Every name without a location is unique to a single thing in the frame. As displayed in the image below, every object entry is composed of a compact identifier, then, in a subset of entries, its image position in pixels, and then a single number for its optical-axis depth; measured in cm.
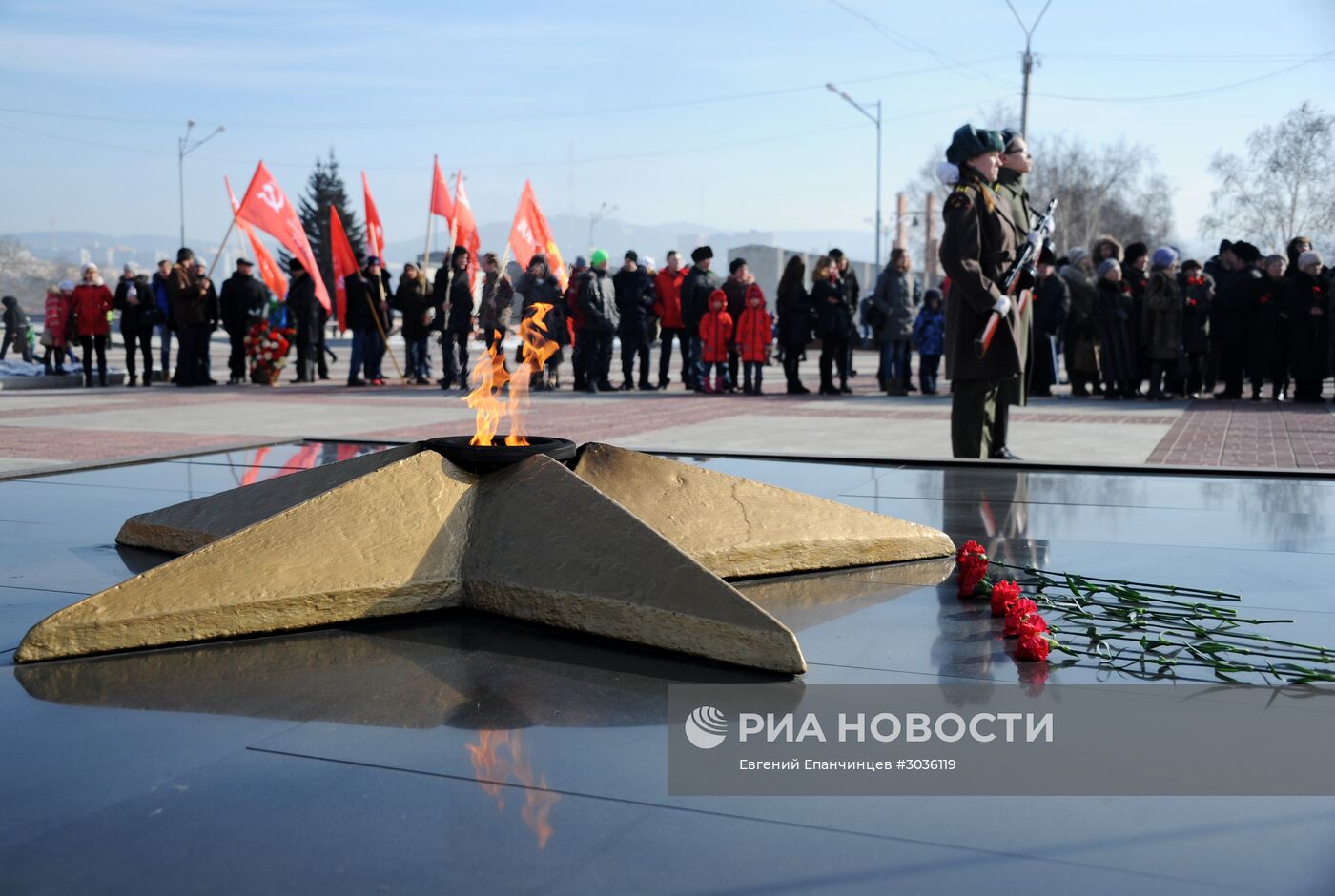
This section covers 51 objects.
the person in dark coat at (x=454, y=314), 1680
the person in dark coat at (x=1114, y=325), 1462
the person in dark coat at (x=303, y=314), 1839
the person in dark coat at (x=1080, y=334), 1507
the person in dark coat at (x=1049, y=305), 1466
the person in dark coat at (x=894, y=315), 1569
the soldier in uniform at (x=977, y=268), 701
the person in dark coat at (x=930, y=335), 1575
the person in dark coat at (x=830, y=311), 1552
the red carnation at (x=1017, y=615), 358
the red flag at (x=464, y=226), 1788
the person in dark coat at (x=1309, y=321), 1380
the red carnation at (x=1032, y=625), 347
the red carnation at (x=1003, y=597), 386
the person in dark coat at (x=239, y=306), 1808
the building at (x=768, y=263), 3897
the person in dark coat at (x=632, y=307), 1681
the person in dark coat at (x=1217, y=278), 1457
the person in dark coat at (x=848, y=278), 1577
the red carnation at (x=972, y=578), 418
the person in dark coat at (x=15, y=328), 2347
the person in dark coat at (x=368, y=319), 1792
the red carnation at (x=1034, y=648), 342
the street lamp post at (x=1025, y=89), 3244
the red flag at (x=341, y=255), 1833
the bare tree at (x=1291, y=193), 3409
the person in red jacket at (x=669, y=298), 1698
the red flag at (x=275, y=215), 1791
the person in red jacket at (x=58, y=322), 1877
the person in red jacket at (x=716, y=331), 1591
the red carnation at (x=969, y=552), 428
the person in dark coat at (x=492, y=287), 1538
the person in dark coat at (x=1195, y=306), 1416
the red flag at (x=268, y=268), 1821
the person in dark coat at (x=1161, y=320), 1419
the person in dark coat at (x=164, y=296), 1797
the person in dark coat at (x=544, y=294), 1503
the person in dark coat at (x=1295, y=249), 1431
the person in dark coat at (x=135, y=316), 1811
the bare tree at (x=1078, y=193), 6091
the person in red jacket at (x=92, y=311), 1788
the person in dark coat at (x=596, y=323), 1644
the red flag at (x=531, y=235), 1712
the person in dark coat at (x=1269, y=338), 1422
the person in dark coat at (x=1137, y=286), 1467
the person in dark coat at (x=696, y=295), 1623
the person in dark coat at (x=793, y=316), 1569
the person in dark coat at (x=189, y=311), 1742
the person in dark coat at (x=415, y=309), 1760
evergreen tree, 6669
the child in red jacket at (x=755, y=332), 1578
